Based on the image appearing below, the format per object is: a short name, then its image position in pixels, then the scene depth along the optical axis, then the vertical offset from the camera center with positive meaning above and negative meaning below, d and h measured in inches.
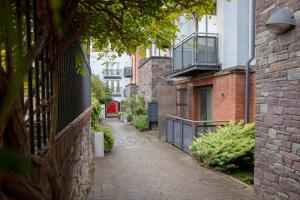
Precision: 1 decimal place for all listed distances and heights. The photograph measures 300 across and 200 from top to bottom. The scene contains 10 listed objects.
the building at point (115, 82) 1883.6 +87.1
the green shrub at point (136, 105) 960.9 -25.9
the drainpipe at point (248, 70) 429.7 +36.1
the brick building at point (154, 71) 866.1 +69.7
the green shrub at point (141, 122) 844.6 -69.6
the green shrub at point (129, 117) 1074.8 -68.6
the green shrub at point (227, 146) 339.6 -55.3
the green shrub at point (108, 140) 501.2 -69.3
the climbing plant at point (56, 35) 42.8 +21.1
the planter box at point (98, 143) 458.6 -65.7
